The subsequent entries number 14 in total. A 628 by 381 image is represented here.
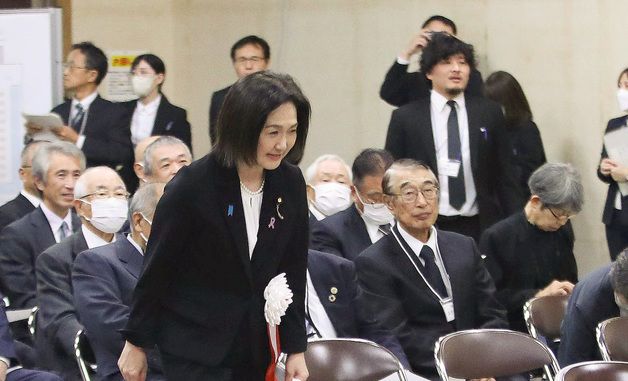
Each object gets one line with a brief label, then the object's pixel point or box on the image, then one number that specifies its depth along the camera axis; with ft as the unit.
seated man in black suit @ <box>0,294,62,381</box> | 29.27
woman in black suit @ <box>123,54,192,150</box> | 50.44
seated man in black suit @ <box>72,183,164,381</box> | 30.94
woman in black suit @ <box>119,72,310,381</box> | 22.35
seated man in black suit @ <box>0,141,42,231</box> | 43.68
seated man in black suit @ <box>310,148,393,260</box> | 38.96
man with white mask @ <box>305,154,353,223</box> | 44.24
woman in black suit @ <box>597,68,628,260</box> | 45.32
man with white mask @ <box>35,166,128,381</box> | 33.47
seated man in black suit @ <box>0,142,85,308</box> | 38.96
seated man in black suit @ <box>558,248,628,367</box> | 31.81
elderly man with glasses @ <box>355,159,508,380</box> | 33.73
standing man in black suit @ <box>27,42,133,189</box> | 47.85
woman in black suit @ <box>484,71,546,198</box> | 49.14
